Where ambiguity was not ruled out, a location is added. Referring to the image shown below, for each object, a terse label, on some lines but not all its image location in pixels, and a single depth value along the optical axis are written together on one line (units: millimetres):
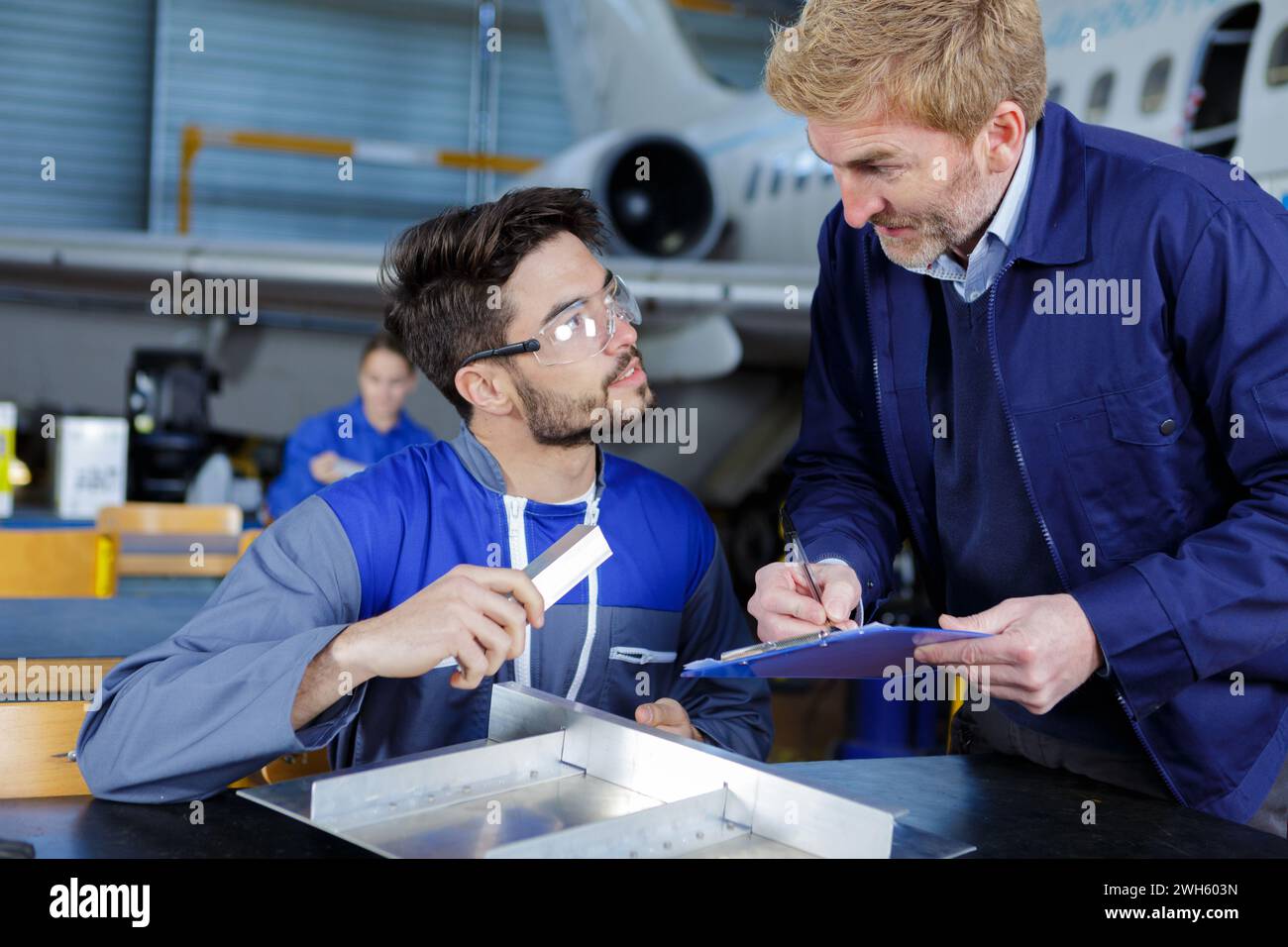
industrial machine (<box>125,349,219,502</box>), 6527
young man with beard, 1354
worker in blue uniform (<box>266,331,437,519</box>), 4102
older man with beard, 1218
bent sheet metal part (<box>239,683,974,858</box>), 918
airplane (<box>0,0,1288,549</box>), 4391
